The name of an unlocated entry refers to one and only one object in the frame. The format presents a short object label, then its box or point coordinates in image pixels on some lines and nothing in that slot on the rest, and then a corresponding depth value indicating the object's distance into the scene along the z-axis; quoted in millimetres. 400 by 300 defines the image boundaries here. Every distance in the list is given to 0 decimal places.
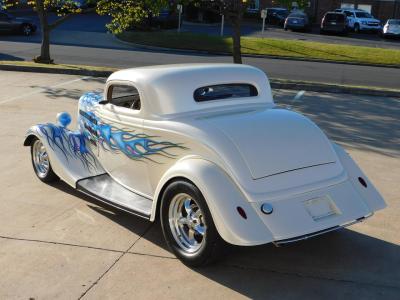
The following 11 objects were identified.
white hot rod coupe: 4566
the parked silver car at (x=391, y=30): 38719
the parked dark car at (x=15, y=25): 29628
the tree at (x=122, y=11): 16906
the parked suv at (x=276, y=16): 44406
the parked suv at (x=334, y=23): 38625
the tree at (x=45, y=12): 17469
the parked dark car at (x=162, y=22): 35062
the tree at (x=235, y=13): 15023
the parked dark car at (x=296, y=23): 39688
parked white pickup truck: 41812
